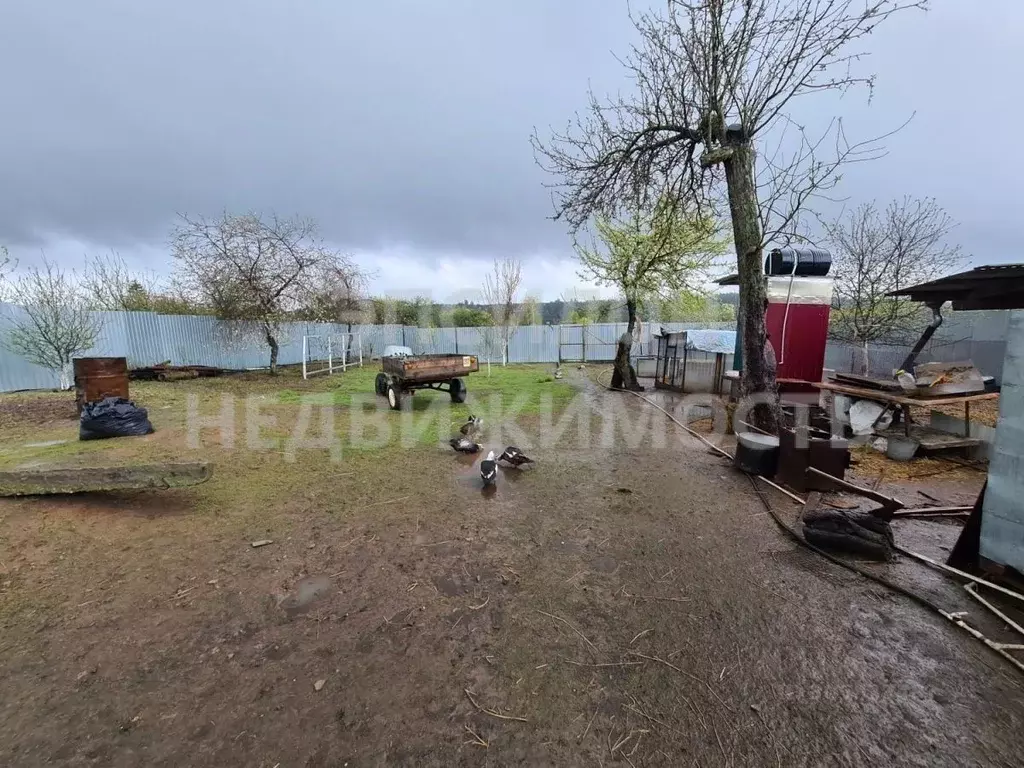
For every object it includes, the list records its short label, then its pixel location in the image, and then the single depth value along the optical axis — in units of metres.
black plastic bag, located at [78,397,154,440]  5.90
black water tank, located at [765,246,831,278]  8.05
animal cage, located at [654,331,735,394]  11.62
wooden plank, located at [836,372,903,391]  6.68
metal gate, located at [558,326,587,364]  21.94
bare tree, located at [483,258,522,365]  21.29
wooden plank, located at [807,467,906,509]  3.33
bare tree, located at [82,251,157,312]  15.66
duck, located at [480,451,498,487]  4.70
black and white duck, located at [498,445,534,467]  5.23
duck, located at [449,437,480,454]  5.85
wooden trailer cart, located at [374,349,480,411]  8.45
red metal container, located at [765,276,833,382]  8.19
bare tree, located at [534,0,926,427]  5.14
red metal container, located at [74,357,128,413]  6.71
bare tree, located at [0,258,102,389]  9.63
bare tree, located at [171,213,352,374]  12.38
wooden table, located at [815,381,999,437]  5.58
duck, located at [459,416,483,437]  6.74
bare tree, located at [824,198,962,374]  11.30
